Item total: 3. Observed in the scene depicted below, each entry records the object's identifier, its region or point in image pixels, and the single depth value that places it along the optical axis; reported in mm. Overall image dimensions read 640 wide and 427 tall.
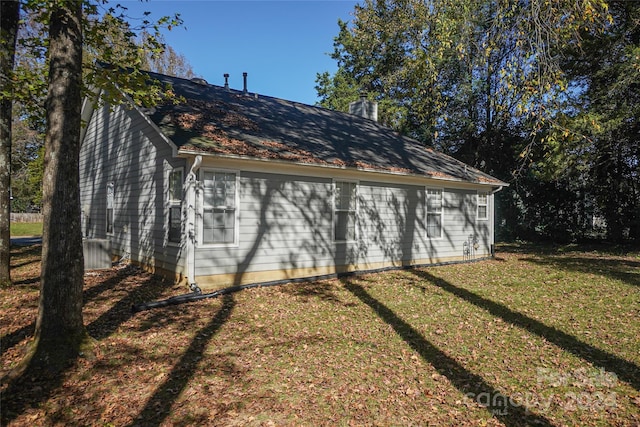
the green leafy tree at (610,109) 14734
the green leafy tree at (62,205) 4629
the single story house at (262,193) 8312
